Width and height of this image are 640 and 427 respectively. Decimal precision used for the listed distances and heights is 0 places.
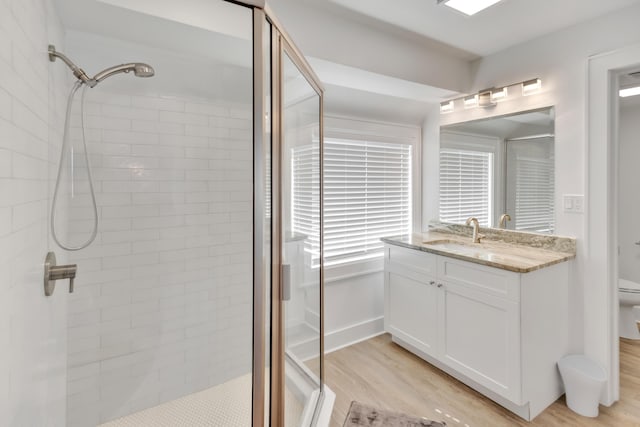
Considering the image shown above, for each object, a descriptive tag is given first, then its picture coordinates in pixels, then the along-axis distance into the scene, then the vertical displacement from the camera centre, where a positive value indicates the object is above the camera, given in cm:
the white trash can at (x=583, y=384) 183 -102
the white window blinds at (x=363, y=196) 273 +13
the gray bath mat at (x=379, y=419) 179 -120
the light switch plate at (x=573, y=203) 206 +4
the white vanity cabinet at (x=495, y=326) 182 -74
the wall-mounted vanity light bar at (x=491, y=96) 226 +89
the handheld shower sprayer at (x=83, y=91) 137 +59
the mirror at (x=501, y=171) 227 +31
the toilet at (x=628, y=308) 255 -84
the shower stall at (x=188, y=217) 124 -3
